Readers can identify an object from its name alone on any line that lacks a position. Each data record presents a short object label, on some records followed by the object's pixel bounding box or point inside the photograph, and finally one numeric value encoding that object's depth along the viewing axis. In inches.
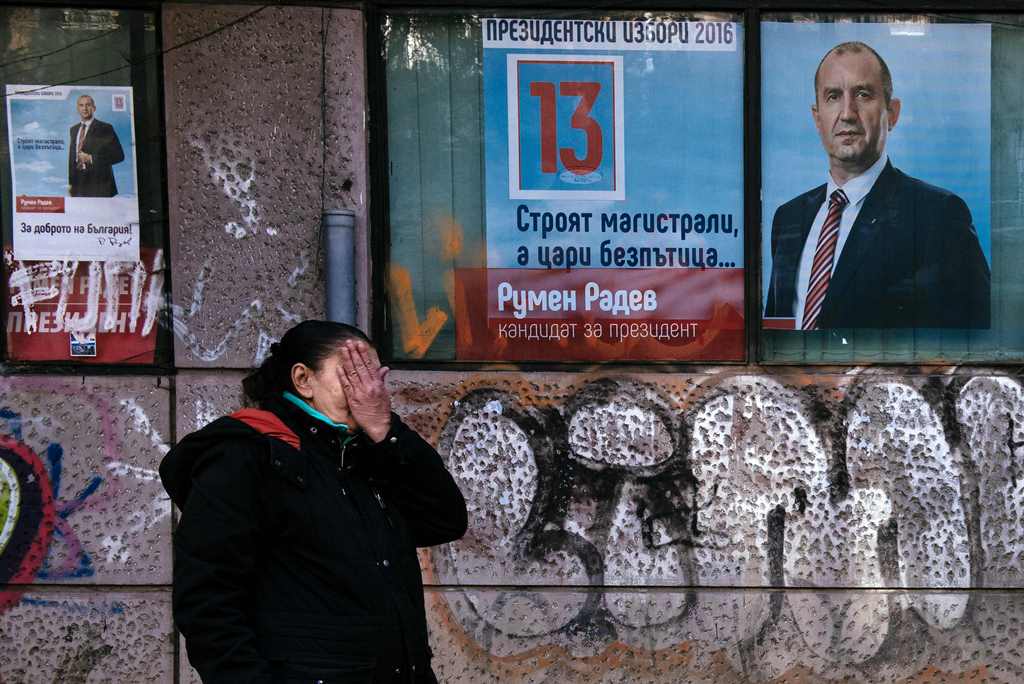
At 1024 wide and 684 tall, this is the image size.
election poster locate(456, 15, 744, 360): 197.3
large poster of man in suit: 198.8
